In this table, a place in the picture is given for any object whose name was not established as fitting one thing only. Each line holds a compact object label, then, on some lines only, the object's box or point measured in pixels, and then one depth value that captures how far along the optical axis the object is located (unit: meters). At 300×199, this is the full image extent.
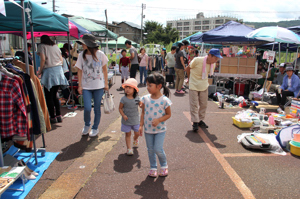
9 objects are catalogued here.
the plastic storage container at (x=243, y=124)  5.45
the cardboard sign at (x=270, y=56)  7.62
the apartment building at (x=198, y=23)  130.88
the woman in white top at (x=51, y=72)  5.25
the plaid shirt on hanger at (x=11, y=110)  2.70
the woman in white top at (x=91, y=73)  4.34
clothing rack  2.72
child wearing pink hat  3.59
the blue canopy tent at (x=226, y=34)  9.89
